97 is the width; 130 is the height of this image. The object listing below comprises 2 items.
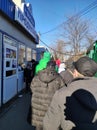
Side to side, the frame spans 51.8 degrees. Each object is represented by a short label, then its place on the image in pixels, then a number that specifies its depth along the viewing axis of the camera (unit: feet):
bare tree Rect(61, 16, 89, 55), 55.81
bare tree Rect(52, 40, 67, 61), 63.25
